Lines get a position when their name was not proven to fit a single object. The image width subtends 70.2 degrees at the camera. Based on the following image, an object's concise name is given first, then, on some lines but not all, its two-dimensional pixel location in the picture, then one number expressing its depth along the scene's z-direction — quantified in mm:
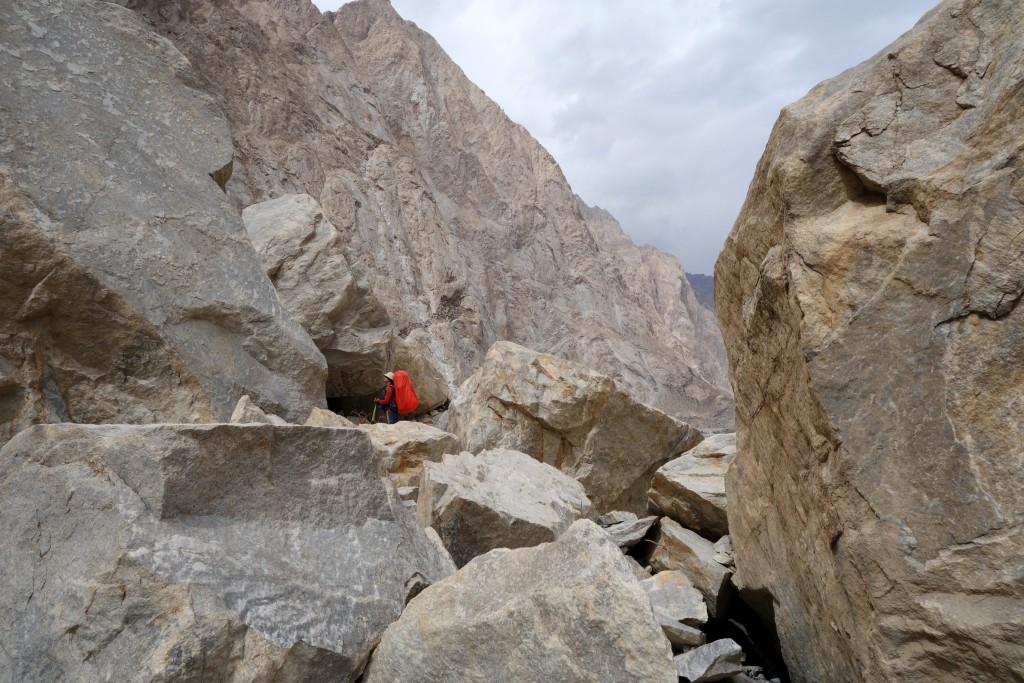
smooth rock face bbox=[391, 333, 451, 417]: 11727
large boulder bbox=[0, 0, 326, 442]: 5250
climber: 10023
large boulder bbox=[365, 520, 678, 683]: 2082
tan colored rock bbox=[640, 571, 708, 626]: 3730
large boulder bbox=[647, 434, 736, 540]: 4938
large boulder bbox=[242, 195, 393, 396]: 9758
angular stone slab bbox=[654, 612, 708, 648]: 3475
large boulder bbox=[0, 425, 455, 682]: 2334
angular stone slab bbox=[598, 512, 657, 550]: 5133
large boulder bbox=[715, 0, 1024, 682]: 2117
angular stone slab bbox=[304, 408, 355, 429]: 6410
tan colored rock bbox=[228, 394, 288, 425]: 4008
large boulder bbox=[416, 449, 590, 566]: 3959
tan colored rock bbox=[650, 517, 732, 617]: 4105
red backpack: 9938
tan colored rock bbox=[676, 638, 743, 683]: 3092
